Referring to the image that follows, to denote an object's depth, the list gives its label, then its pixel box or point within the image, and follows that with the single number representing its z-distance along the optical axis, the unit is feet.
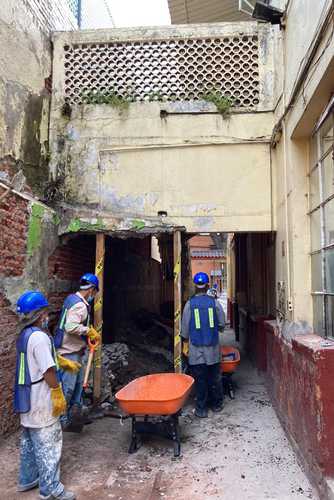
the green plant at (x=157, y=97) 21.79
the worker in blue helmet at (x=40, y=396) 11.87
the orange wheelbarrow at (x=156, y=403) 14.64
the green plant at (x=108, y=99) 21.77
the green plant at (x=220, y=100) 21.25
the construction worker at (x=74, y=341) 17.07
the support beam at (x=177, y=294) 20.53
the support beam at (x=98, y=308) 19.84
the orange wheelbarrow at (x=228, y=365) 21.48
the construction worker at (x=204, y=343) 19.85
